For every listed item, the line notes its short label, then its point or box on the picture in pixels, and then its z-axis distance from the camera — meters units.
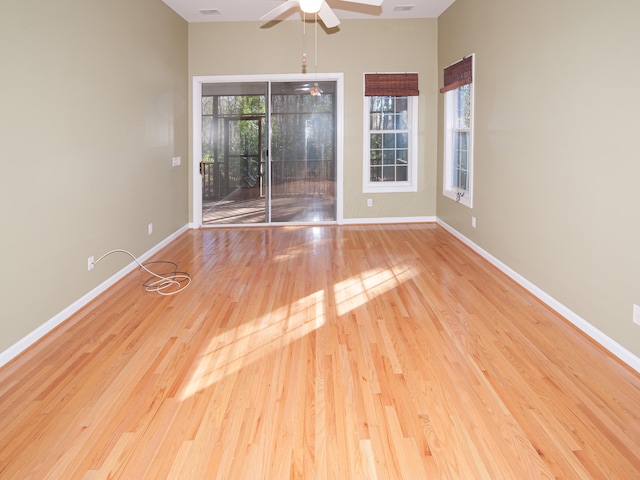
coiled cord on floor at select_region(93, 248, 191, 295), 4.61
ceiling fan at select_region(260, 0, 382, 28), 3.78
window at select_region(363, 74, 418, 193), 7.79
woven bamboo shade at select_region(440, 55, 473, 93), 6.07
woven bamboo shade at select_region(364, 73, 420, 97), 7.63
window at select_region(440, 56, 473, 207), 6.26
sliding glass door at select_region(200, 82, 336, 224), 7.78
